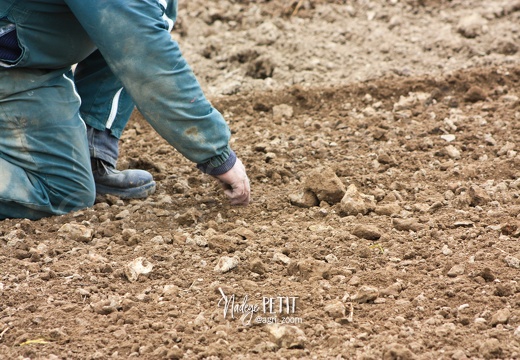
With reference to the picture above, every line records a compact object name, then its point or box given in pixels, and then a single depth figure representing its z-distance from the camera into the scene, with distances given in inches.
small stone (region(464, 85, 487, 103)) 324.5
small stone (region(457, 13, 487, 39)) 384.2
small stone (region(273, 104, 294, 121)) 322.3
